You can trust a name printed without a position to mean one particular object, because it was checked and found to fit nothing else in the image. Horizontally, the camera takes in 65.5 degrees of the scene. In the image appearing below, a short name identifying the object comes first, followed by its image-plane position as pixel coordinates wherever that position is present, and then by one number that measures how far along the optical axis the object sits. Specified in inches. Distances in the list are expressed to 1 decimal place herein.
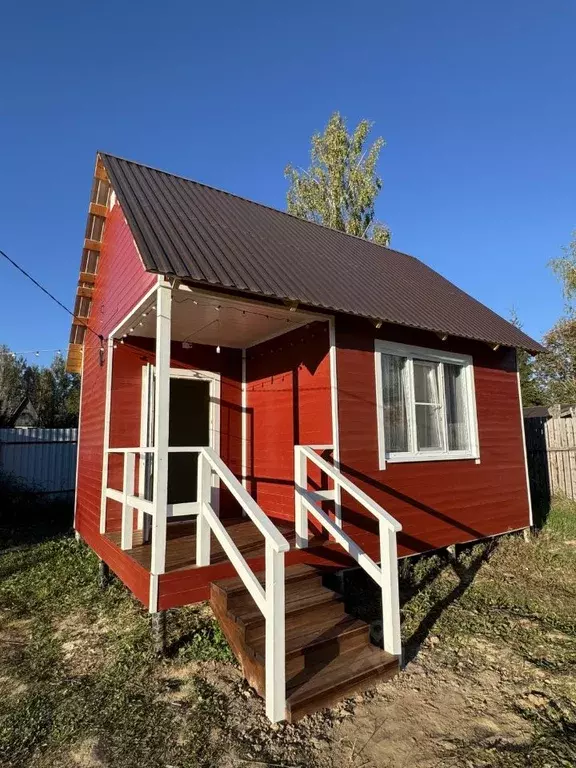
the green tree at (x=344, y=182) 684.1
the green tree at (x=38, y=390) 997.8
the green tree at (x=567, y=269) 692.3
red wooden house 142.8
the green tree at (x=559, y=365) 853.8
